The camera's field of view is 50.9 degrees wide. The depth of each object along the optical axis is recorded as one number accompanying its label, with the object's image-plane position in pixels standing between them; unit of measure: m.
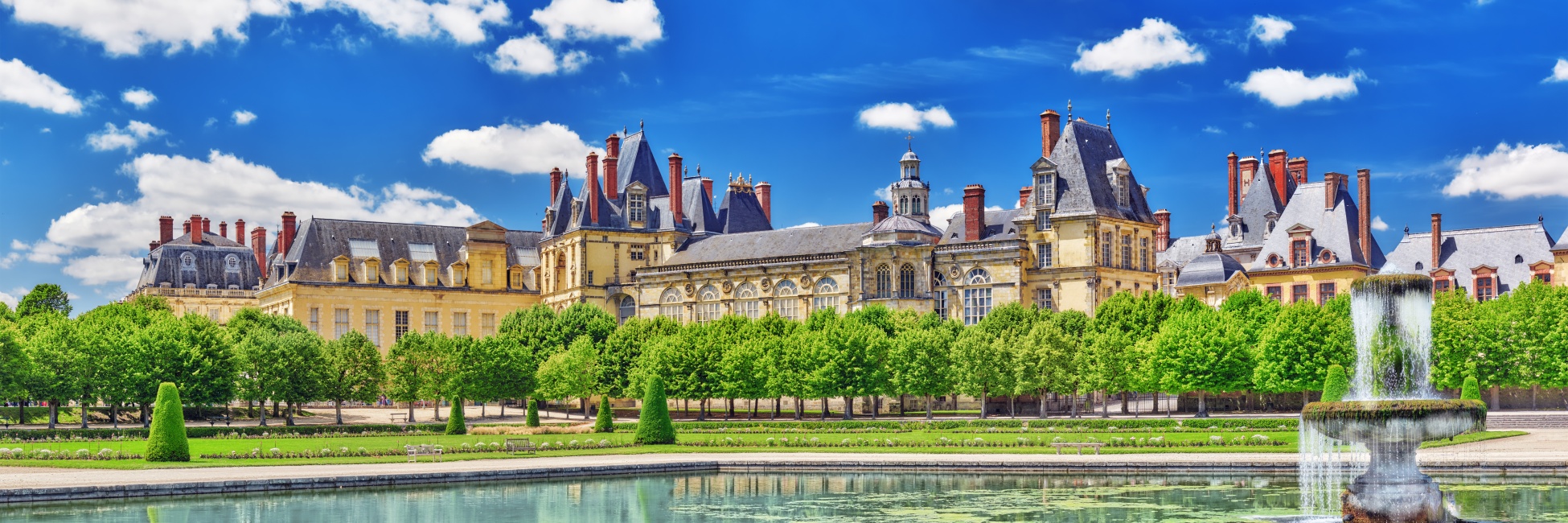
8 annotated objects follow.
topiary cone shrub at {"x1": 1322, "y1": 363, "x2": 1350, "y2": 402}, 51.09
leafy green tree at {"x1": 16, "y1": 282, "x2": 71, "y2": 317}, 100.31
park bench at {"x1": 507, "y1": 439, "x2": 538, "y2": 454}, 49.03
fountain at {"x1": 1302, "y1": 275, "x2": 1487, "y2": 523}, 27.98
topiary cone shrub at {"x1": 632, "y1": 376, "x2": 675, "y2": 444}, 52.50
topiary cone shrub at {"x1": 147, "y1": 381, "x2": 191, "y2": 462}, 44.34
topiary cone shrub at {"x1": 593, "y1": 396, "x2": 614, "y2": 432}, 59.66
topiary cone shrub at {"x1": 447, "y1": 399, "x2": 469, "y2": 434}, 59.28
